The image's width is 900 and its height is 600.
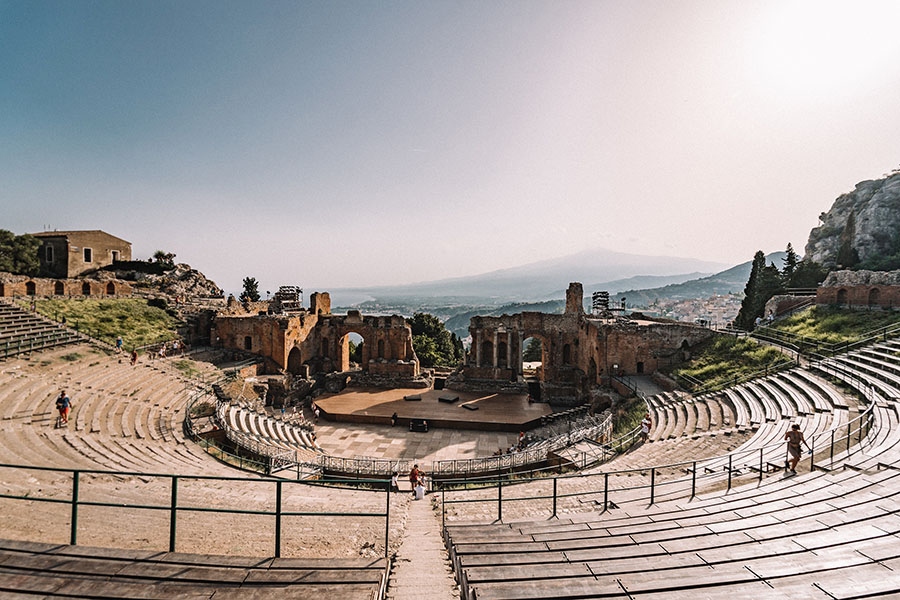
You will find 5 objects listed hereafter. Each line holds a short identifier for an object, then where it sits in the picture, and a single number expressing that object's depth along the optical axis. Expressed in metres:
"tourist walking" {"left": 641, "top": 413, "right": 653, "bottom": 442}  16.54
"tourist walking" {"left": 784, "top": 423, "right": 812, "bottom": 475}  8.94
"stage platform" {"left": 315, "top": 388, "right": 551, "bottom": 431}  24.56
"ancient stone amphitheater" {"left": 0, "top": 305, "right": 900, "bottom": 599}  4.36
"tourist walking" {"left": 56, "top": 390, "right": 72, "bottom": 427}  14.24
